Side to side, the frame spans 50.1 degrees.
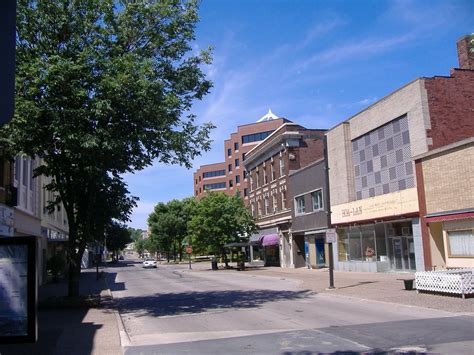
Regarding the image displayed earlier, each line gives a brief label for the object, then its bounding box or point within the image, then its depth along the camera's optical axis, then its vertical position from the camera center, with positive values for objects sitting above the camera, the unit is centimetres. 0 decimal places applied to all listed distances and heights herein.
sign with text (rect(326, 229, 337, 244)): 2266 +29
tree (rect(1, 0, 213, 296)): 1530 +488
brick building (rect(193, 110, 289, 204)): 9884 +1913
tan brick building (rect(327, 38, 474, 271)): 2792 +485
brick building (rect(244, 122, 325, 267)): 4759 +647
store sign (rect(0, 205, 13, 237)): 1828 +141
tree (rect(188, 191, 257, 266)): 4950 +244
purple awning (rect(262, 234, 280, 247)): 4978 +59
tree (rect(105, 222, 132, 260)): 10063 +206
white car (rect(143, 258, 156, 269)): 6588 -166
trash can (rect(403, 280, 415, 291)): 1972 -176
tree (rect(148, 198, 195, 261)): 8619 +440
